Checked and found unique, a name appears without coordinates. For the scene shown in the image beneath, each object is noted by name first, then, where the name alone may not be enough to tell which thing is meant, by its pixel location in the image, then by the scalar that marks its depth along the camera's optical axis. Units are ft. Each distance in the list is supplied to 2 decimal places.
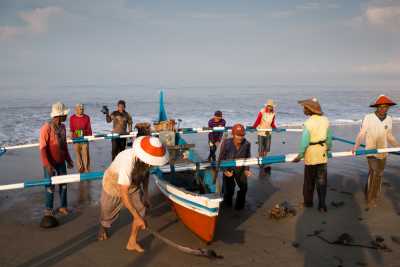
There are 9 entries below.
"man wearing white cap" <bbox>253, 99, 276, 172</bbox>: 29.63
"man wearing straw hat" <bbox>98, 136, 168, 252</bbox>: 11.98
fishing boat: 14.16
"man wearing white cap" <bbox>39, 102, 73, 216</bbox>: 16.98
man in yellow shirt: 17.83
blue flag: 37.83
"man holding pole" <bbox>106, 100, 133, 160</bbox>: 30.04
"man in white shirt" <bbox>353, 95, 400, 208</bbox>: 18.25
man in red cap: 19.24
